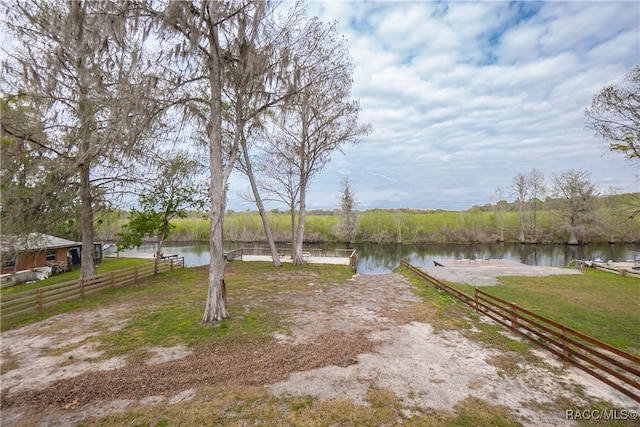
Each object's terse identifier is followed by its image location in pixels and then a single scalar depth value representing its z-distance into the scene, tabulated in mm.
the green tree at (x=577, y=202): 34781
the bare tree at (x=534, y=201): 41375
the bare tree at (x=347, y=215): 39156
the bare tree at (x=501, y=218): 45459
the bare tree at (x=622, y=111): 10125
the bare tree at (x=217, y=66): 6723
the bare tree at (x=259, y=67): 7414
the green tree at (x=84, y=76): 6168
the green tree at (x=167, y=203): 16109
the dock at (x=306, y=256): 22234
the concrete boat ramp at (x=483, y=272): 16172
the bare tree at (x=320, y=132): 14008
